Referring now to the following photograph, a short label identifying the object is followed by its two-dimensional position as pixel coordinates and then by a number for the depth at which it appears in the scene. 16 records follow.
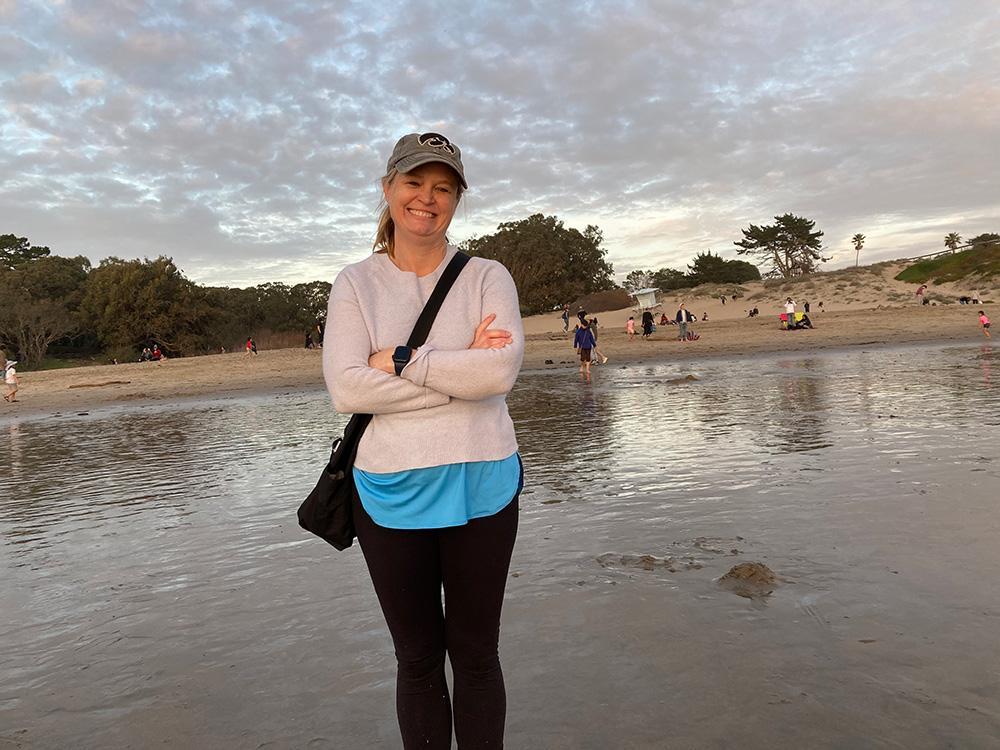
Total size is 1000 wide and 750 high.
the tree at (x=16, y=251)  63.72
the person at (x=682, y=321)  31.88
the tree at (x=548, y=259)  51.28
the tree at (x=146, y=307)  46.44
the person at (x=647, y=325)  35.12
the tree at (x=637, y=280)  75.56
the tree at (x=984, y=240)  51.16
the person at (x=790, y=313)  33.01
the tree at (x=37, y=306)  44.38
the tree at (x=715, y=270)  65.62
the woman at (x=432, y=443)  2.18
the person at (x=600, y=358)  26.72
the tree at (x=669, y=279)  62.94
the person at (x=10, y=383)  23.91
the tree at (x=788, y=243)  69.81
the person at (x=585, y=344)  21.00
